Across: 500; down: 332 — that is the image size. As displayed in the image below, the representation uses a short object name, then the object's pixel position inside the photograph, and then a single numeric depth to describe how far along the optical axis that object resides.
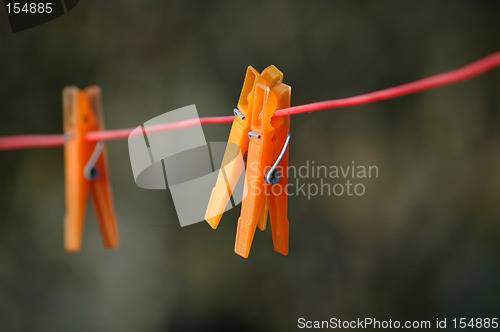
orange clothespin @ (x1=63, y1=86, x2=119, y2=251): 0.66
